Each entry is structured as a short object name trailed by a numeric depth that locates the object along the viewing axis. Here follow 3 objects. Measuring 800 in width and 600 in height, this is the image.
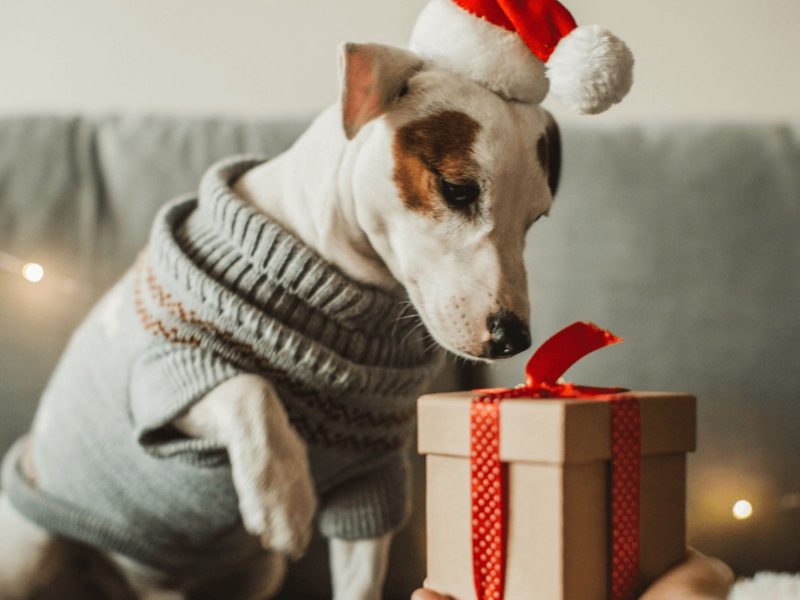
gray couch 1.18
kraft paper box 0.56
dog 0.77
